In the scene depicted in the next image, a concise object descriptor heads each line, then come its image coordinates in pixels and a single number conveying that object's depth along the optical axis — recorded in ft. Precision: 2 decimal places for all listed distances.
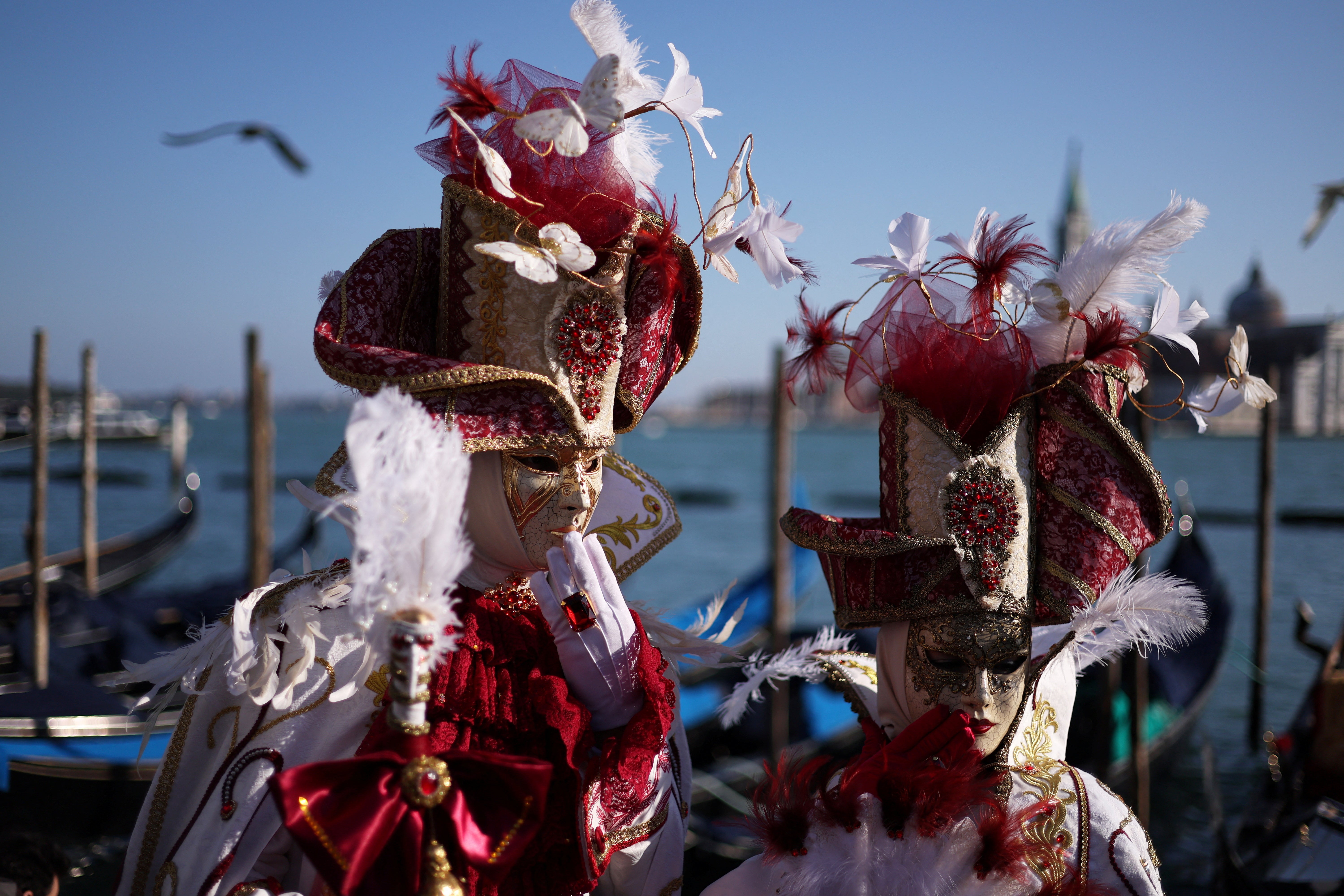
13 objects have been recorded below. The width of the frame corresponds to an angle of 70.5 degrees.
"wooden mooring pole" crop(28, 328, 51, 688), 23.84
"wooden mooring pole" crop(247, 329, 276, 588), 31.53
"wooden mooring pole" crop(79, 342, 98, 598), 32.94
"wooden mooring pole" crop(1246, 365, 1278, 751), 32.81
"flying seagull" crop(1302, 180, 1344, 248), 23.17
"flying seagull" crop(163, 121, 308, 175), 27.25
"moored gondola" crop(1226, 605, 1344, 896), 15.25
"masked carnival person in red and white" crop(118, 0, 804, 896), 5.35
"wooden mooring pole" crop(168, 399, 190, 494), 88.17
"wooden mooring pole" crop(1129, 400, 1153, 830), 22.38
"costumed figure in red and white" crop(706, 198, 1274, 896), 5.72
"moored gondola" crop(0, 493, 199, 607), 44.16
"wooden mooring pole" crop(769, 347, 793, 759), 27.14
